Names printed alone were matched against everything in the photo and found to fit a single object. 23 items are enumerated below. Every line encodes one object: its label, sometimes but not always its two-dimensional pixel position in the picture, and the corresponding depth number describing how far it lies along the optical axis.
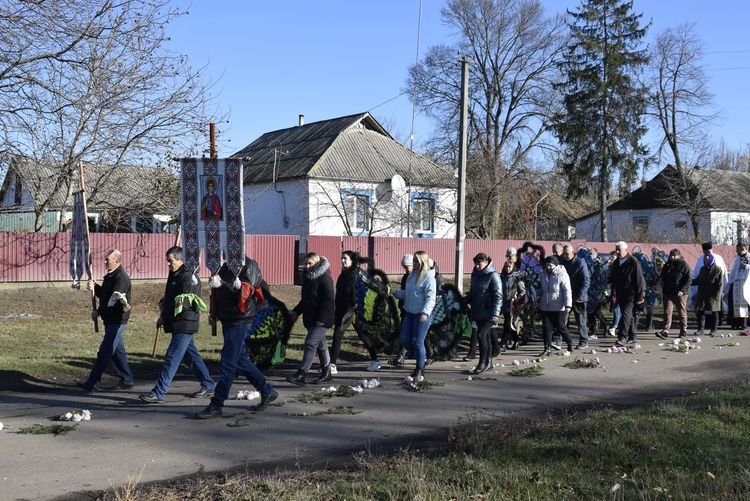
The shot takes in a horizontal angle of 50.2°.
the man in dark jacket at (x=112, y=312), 10.15
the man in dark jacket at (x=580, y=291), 14.42
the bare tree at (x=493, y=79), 47.47
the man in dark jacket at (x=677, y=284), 16.17
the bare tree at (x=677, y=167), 45.47
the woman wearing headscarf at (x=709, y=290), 16.25
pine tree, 42.75
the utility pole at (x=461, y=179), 17.64
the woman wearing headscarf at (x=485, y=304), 11.54
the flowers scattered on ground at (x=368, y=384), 10.49
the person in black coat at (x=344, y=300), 11.52
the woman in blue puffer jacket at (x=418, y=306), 10.84
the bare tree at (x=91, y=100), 13.91
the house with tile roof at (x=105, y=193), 19.81
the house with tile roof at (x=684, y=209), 48.22
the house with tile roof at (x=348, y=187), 35.78
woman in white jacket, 13.48
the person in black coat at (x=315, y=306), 10.75
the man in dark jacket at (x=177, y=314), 9.28
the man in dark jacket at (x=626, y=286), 14.28
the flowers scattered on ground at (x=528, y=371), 11.64
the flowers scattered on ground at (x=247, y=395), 9.69
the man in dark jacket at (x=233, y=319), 8.52
